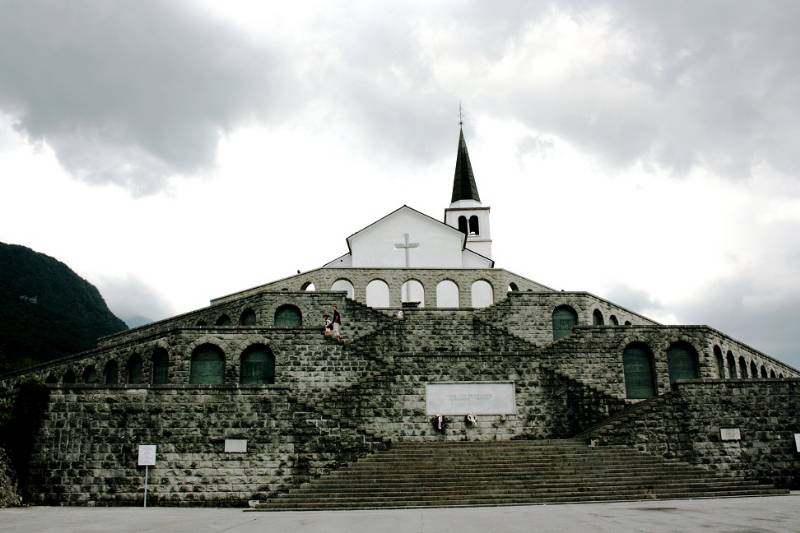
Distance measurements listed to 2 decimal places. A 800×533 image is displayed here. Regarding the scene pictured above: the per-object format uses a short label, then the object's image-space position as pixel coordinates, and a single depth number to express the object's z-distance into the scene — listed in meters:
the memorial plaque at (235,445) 19.39
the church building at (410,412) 18.55
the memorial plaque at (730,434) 20.97
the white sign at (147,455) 18.98
